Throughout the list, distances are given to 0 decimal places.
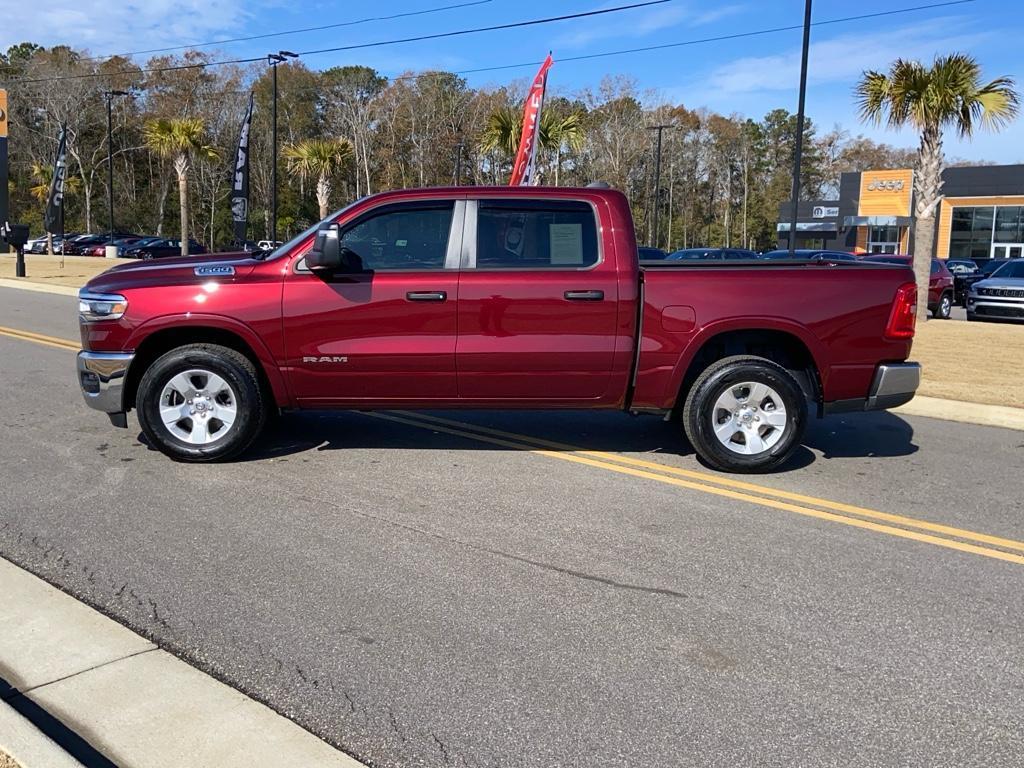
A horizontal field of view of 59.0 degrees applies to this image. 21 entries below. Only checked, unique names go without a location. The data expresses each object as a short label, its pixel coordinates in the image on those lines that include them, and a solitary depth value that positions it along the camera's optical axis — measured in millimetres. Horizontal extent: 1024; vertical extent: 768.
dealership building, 55344
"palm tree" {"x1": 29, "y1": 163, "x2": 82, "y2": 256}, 62781
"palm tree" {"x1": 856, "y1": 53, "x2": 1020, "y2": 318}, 17906
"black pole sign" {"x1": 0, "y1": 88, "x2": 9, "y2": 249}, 45719
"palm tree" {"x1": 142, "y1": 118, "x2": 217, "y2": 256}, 33844
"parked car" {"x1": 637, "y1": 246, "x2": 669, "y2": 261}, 20550
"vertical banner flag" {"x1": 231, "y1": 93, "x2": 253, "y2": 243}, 28844
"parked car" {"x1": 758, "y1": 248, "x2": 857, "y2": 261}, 19894
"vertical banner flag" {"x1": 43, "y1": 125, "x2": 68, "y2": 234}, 36812
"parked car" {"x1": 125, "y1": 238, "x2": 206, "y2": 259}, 49156
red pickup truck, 6254
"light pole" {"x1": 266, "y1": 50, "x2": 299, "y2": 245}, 32641
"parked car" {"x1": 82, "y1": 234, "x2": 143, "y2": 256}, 51625
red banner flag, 17359
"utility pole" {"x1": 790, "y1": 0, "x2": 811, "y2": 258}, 18156
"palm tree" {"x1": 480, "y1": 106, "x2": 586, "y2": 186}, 22547
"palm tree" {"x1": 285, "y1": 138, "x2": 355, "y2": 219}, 29797
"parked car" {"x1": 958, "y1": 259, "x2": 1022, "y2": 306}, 27578
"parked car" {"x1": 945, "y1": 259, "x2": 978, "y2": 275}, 36684
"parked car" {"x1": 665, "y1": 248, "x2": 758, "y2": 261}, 23906
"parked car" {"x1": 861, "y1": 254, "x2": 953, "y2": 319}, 21016
